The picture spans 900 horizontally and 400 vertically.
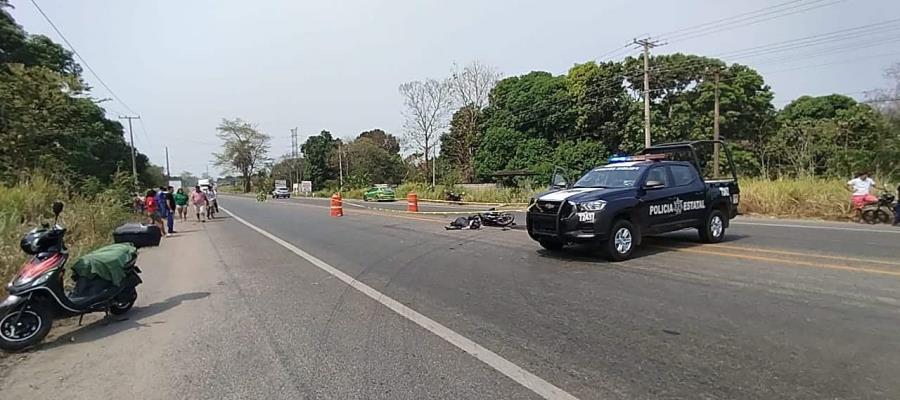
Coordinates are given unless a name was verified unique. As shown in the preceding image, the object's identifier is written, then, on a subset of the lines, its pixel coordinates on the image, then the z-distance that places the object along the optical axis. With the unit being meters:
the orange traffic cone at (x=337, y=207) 25.72
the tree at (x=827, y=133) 19.69
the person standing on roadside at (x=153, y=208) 19.02
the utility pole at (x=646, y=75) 31.38
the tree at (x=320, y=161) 91.19
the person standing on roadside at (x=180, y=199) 25.56
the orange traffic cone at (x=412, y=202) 26.30
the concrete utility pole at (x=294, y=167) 103.88
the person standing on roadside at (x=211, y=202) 28.48
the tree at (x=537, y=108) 50.03
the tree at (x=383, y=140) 100.69
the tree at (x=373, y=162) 80.38
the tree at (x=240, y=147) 110.75
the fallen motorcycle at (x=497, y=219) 15.95
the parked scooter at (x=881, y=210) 14.23
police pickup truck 9.22
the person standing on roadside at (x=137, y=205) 24.90
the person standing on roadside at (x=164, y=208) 19.63
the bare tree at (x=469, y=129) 56.66
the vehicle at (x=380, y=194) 49.09
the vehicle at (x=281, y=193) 74.06
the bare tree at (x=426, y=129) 54.28
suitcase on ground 8.97
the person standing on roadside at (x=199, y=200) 25.38
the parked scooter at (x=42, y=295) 5.45
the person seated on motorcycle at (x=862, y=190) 14.54
